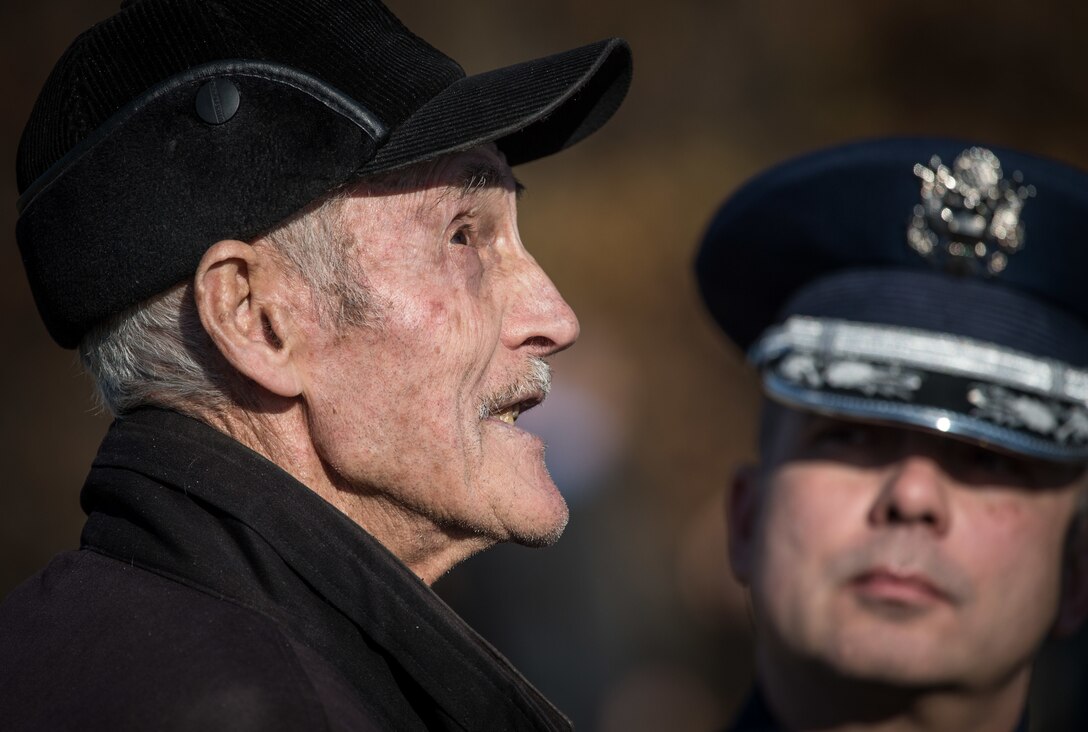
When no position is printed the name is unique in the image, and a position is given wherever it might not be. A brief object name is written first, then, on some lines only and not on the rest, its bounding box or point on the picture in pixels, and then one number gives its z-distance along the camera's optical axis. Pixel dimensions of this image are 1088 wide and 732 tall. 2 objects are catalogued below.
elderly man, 3.11
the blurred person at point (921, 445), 3.34
